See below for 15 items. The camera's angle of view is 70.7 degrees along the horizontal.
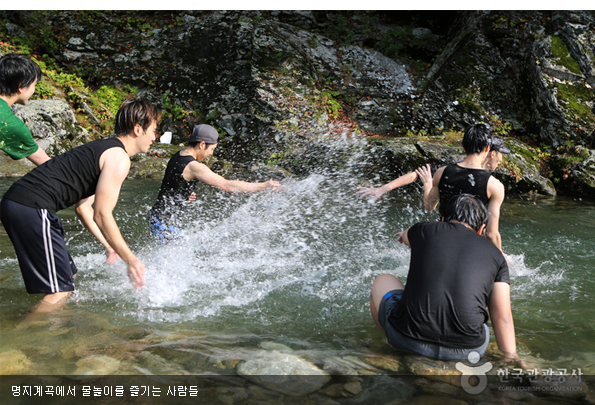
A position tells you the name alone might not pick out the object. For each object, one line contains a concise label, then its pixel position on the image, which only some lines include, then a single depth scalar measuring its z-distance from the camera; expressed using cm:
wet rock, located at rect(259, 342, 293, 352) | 353
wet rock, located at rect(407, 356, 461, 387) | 306
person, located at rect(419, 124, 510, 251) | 452
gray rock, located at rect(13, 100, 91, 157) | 1200
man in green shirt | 374
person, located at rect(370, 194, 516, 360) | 299
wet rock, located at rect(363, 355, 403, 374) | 324
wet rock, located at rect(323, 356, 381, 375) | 321
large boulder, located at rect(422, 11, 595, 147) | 1232
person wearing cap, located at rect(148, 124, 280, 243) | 496
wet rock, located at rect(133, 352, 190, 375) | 314
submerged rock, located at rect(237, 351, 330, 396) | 299
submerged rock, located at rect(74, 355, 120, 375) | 307
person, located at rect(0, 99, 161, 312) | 338
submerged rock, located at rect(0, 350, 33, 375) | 306
